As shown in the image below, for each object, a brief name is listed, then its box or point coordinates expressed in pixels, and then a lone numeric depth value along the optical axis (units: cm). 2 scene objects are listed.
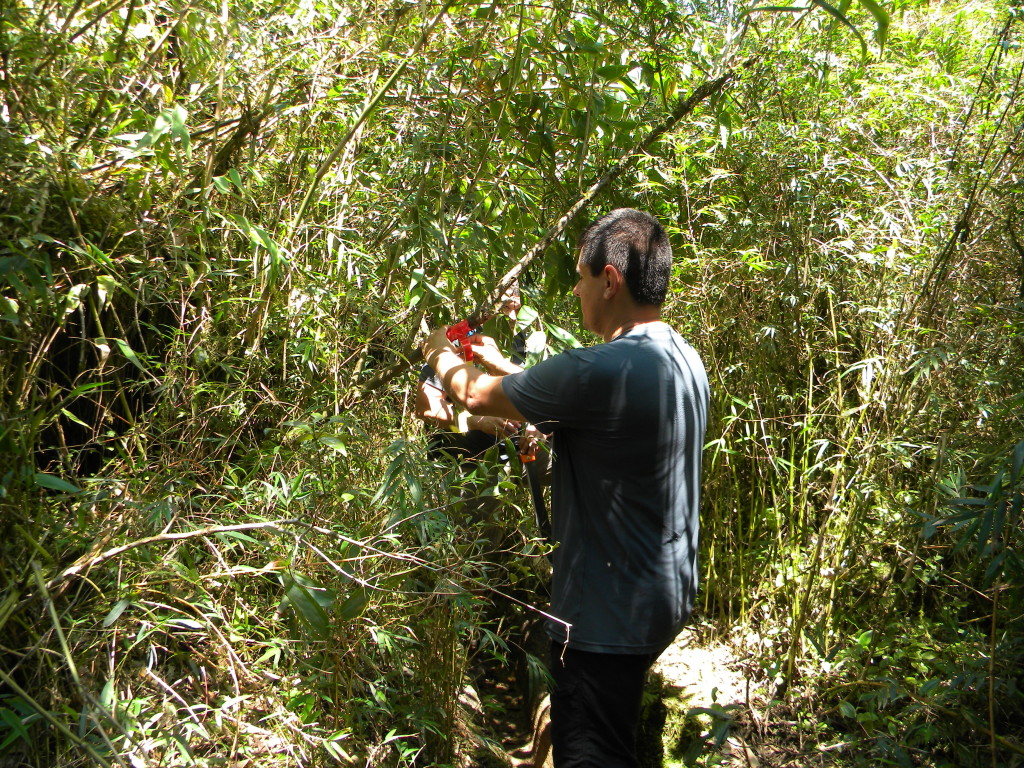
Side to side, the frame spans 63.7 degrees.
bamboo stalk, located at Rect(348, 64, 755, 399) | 200
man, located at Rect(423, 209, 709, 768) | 180
